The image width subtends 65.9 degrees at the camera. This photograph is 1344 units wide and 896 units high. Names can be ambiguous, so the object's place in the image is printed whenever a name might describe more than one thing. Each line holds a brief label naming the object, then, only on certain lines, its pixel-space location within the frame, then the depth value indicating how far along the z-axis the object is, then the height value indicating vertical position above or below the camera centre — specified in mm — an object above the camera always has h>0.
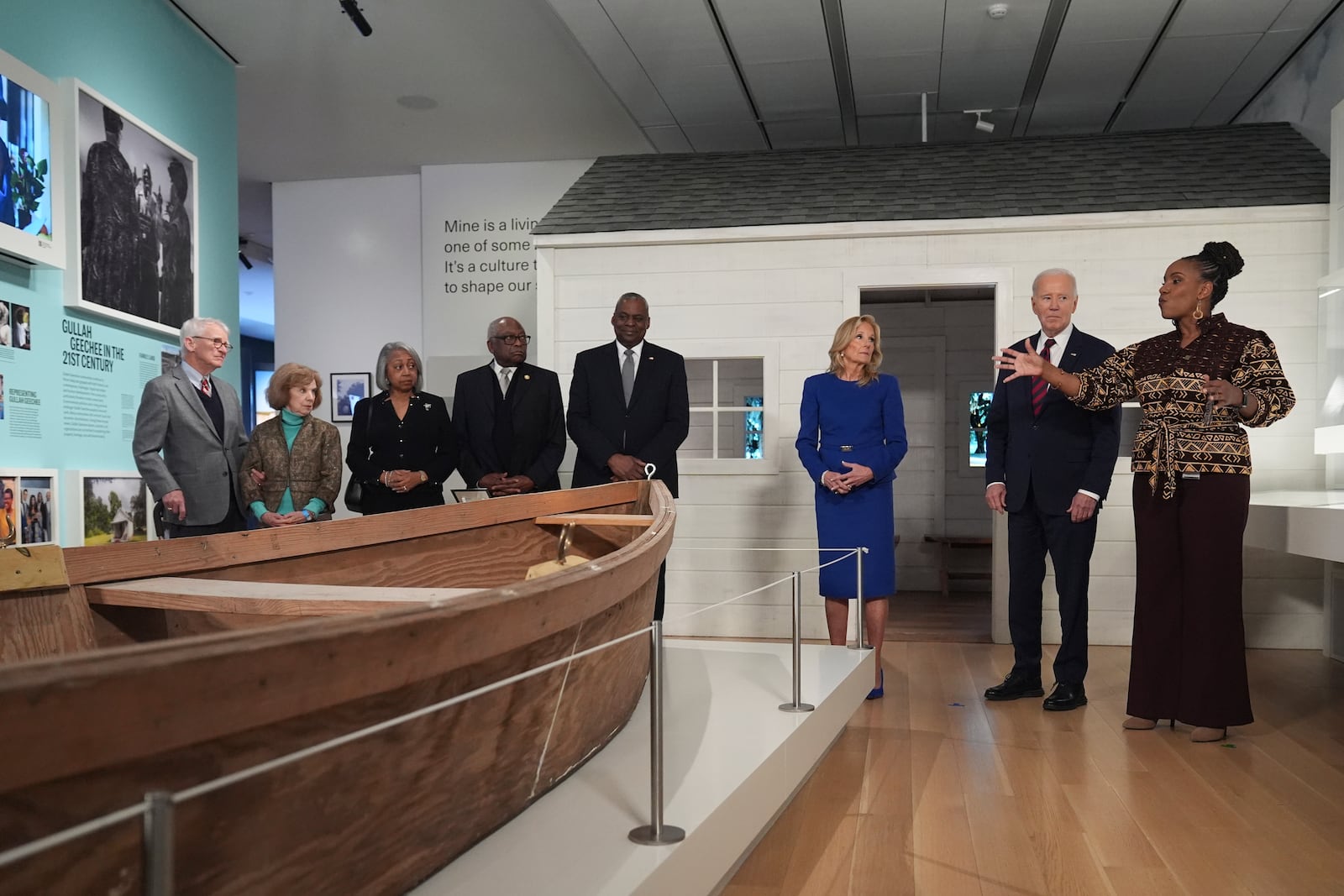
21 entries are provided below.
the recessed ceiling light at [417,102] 7371 +2338
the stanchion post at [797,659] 2775 -625
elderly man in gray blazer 4117 -44
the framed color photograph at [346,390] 8711 +323
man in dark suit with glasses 4988 +50
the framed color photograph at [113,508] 5020 -398
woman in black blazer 4820 -63
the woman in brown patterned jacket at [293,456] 4555 -122
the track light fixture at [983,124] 6672 +1956
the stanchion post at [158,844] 839 -338
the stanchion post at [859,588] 3918 -617
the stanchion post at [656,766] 1688 -555
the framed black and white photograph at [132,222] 4934 +1072
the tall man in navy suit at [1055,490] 4121 -253
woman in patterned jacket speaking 3564 -219
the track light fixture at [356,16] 5691 +2286
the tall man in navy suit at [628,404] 4820 +115
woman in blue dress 4270 -145
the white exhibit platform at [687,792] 1544 -719
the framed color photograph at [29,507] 4375 -341
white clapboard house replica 5859 +1002
